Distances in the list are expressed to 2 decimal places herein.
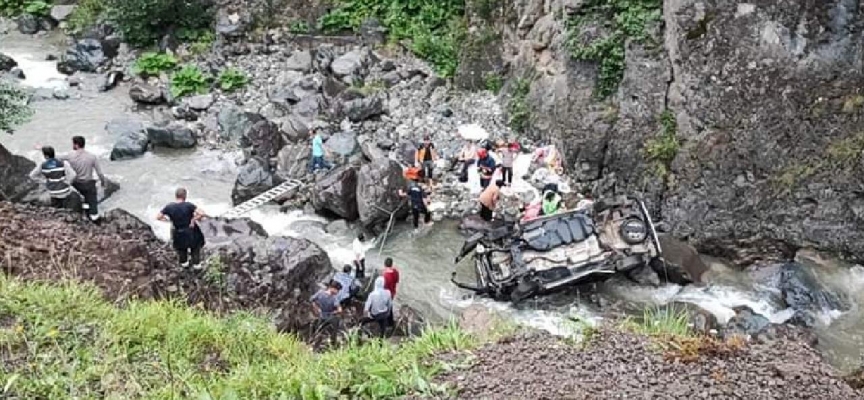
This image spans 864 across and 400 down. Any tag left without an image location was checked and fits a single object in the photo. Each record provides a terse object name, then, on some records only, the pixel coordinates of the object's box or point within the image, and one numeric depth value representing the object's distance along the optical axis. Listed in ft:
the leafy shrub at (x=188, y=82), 85.10
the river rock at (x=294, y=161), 69.31
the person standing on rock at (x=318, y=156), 68.69
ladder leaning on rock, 64.90
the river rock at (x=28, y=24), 101.96
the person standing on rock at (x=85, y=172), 50.01
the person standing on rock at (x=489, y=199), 60.54
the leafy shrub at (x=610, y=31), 61.72
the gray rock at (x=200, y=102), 81.61
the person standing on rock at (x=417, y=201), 61.41
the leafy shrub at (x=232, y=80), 85.35
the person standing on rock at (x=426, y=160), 67.46
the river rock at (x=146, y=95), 83.87
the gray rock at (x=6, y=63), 89.86
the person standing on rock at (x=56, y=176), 49.06
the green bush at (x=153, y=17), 92.99
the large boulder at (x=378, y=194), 61.93
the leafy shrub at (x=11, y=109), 55.62
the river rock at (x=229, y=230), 56.24
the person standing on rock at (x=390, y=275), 48.14
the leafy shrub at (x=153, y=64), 89.15
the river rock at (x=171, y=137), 75.82
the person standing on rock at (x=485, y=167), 65.16
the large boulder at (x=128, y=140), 74.08
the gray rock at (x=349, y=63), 83.41
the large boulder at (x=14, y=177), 53.26
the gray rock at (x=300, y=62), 86.74
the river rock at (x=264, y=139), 73.10
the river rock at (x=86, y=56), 91.50
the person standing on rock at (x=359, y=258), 52.65
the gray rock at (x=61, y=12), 102.63
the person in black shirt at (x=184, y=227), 45.55
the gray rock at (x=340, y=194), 62.80
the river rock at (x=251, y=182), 66.90
